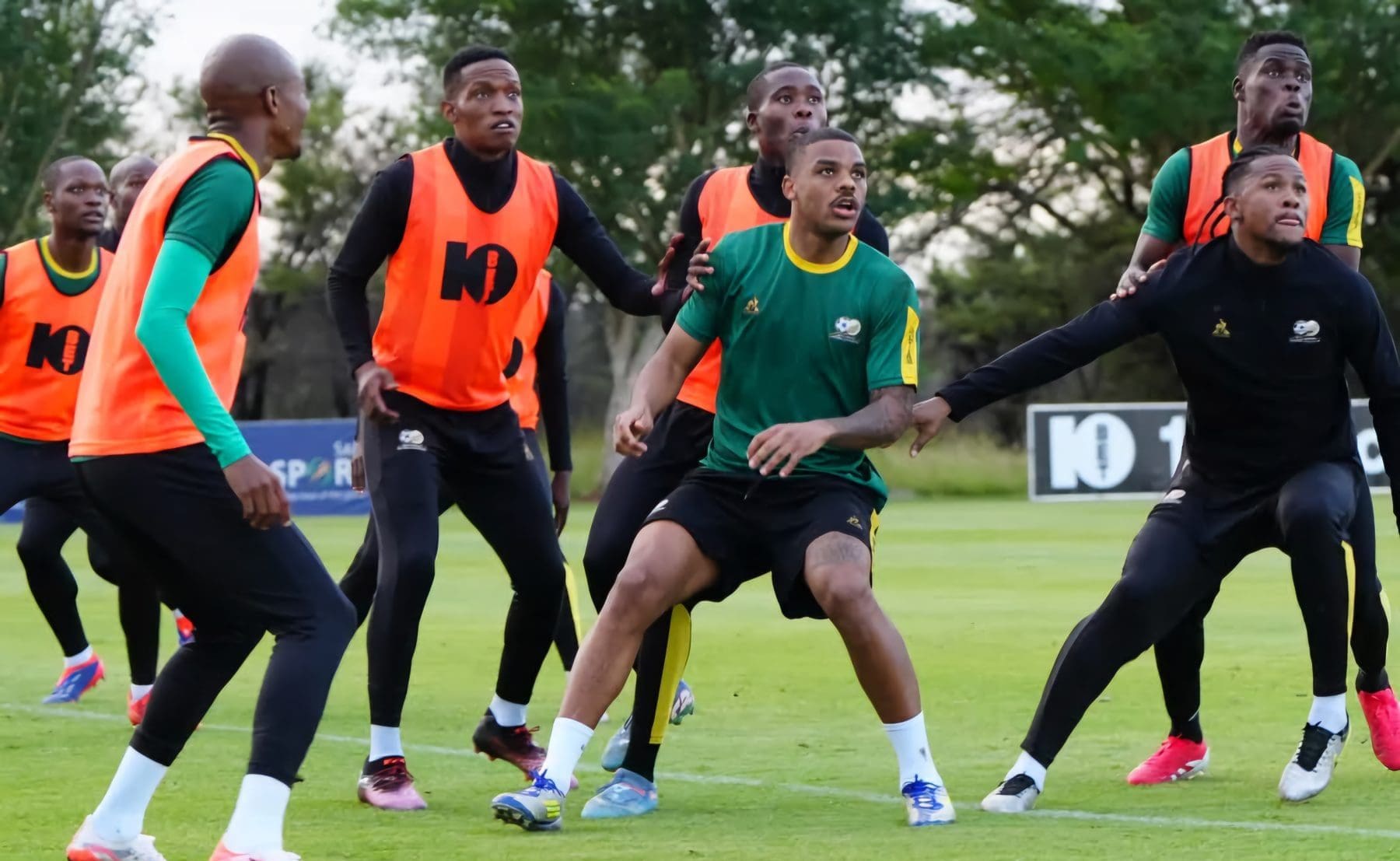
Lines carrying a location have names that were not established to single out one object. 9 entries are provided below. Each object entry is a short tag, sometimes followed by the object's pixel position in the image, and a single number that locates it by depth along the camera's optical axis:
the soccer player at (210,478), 10.68
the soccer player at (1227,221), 14.84
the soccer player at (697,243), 15.34
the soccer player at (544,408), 17.97
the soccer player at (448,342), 14.31
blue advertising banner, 61.91
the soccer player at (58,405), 19.06
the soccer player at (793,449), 12.70
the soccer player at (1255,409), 13.82
